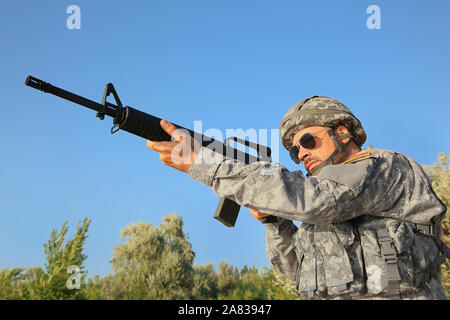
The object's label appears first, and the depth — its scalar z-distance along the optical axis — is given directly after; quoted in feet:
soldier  9.43
